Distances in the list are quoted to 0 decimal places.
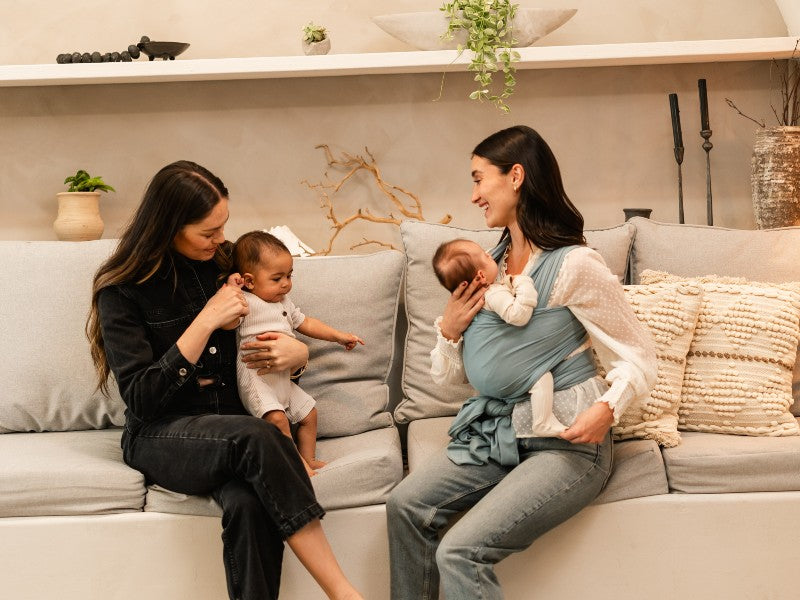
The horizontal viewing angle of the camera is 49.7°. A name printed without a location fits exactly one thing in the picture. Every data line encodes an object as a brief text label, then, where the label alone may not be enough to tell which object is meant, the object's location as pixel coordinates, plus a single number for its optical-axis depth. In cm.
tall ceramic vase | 278
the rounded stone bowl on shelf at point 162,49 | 276
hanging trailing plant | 268
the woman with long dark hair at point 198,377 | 183
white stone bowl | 274
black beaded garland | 276
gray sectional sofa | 198
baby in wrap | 185
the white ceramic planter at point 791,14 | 288
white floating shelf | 271
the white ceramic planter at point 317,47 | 276
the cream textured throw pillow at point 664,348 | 211
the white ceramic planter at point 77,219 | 280
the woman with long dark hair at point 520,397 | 179
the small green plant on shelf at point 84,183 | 285
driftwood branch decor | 295
